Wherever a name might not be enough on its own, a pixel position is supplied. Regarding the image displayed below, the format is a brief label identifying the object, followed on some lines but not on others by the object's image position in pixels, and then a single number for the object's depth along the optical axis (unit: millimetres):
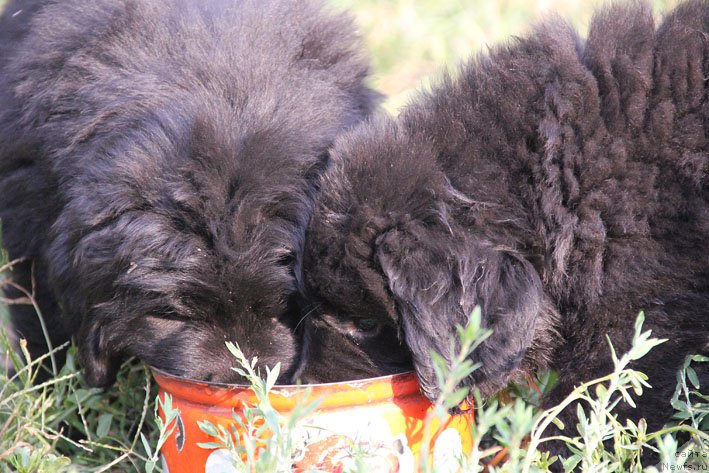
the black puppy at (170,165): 4781
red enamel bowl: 4070
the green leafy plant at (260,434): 3355
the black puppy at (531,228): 4453
